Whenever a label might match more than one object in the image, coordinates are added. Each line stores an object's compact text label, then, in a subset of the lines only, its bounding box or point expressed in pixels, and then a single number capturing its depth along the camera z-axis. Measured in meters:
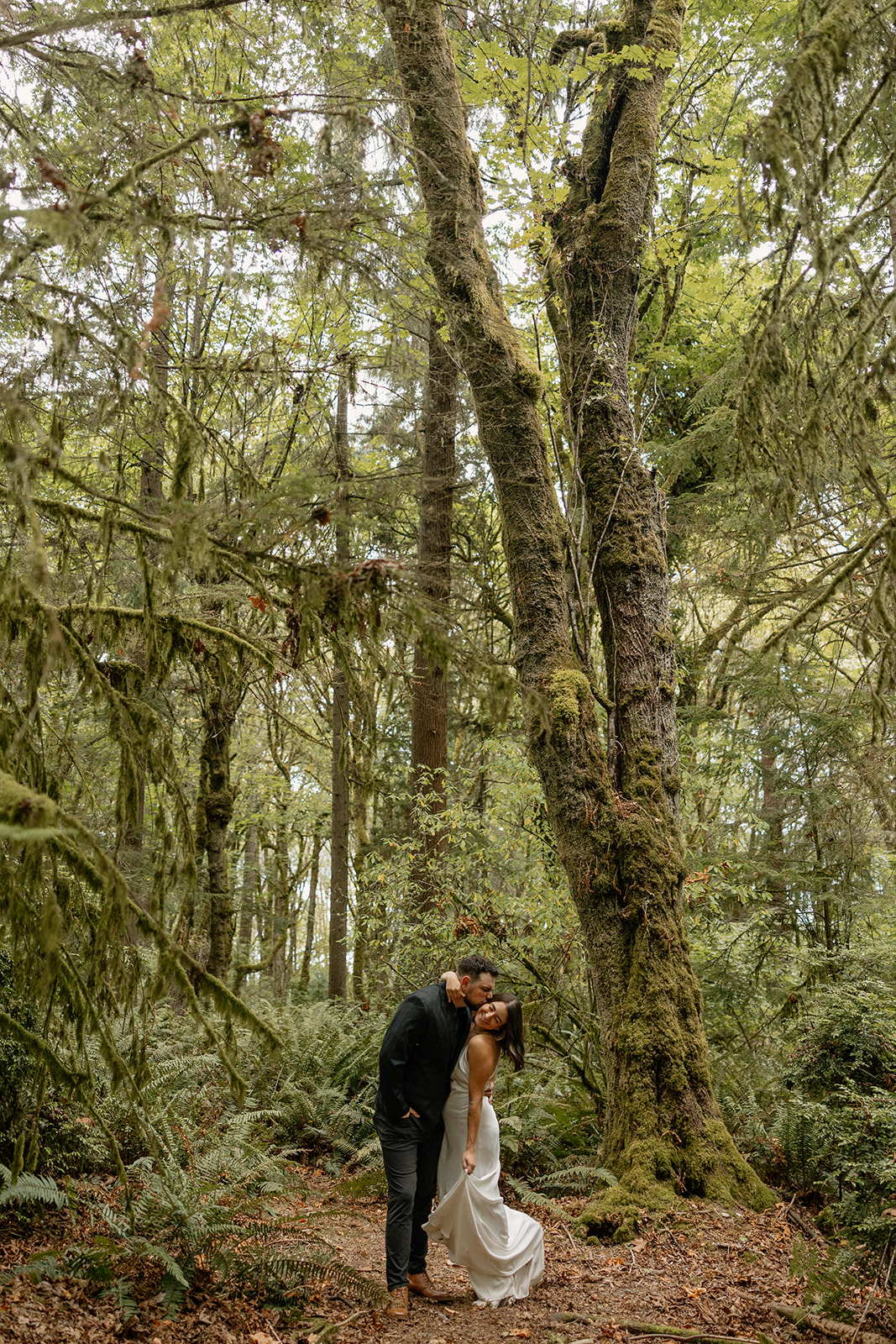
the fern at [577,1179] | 6.04
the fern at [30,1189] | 4.28
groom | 4.86
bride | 4.94
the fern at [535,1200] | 5.89
